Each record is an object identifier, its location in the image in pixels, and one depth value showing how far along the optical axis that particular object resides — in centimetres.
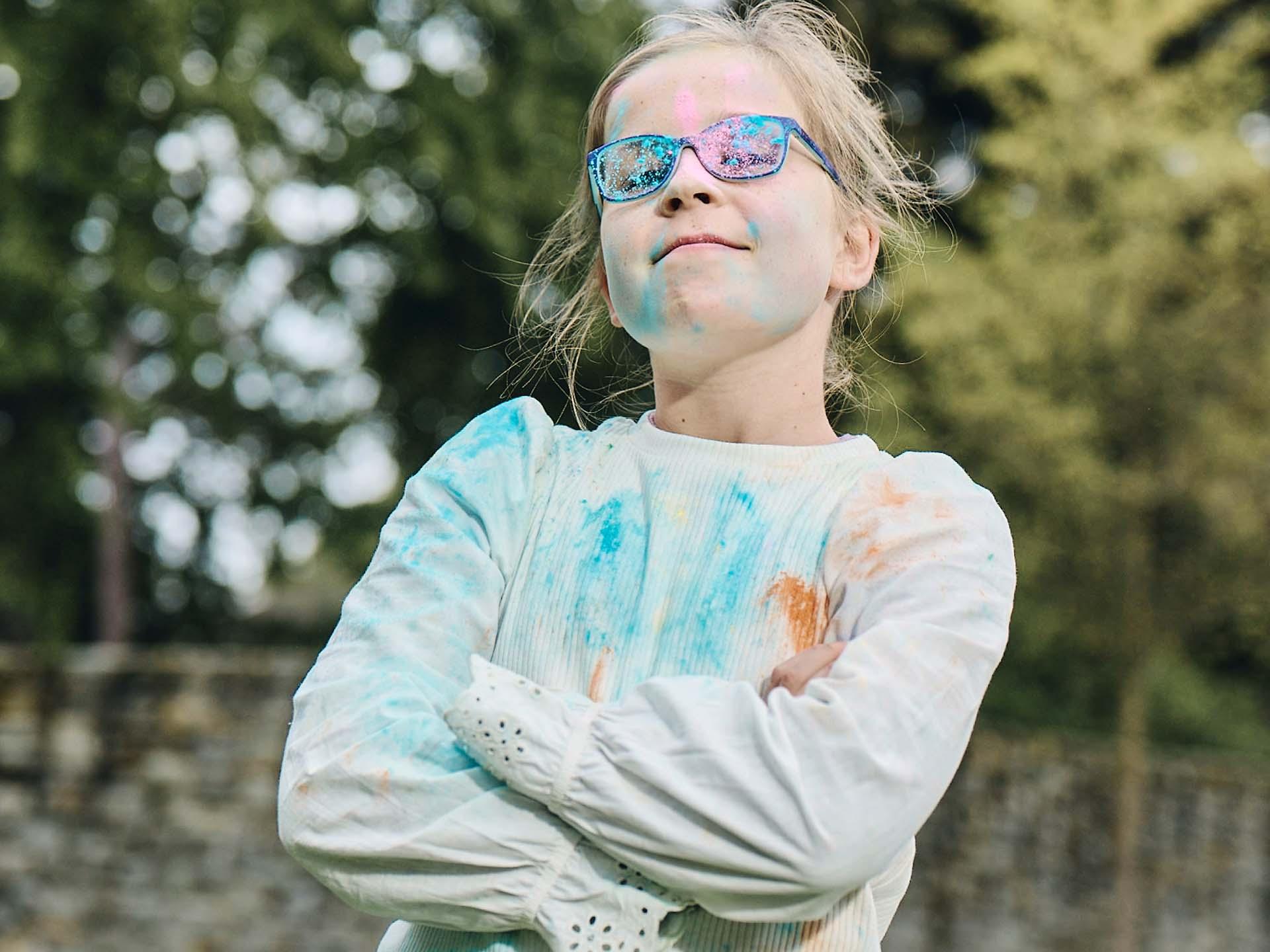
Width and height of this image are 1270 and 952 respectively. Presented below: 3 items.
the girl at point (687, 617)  142
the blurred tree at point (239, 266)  1062
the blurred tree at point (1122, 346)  935
